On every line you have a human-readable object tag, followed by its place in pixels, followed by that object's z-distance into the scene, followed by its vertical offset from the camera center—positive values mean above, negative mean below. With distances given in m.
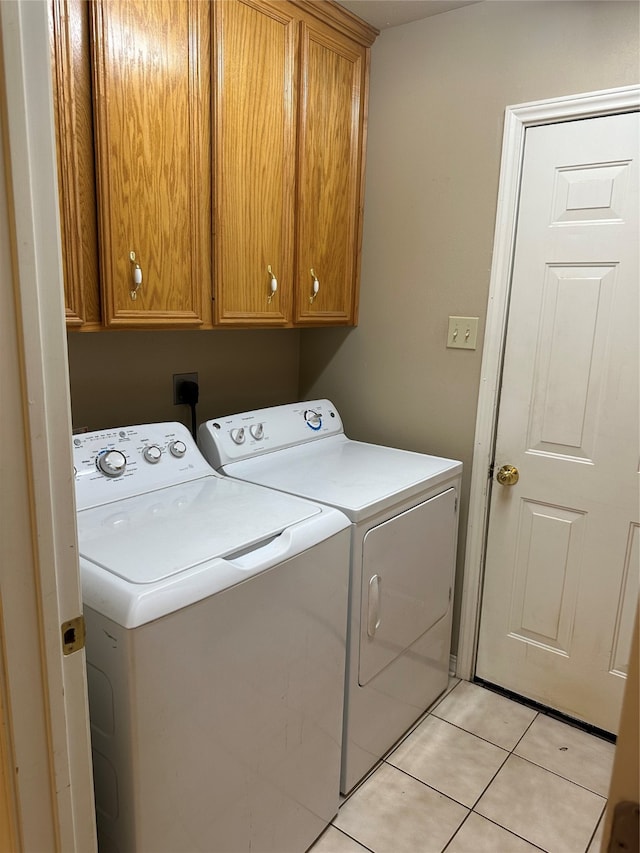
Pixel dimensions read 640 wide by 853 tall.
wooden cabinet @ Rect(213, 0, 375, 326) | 1.75 +0.47
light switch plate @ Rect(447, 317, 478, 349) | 2.15 -0.08
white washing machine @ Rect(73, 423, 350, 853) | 1.13 -0.72
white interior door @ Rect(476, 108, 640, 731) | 1.88 -0.39
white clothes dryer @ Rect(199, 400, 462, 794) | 1.73 -0.71
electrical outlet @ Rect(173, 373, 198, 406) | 2.17 -0.30
